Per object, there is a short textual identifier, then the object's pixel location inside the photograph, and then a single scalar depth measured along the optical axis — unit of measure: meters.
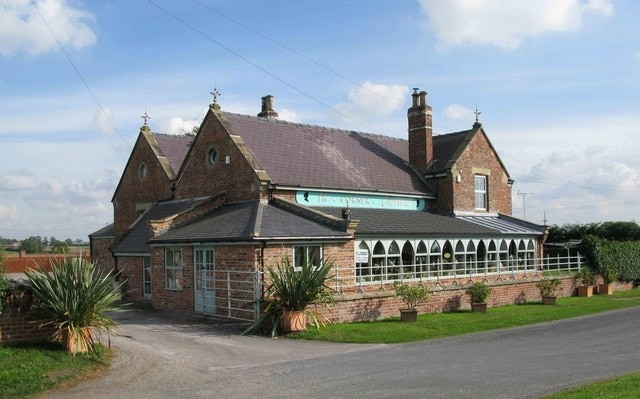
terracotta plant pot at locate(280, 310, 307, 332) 17.86
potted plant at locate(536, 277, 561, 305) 26.48
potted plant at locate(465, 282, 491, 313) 23.45
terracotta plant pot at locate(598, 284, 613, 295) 31.89
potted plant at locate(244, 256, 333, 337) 17.88
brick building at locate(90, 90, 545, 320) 21.02
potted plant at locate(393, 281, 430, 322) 20.44
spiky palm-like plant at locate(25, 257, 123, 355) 13.65
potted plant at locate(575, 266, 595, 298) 30.53
